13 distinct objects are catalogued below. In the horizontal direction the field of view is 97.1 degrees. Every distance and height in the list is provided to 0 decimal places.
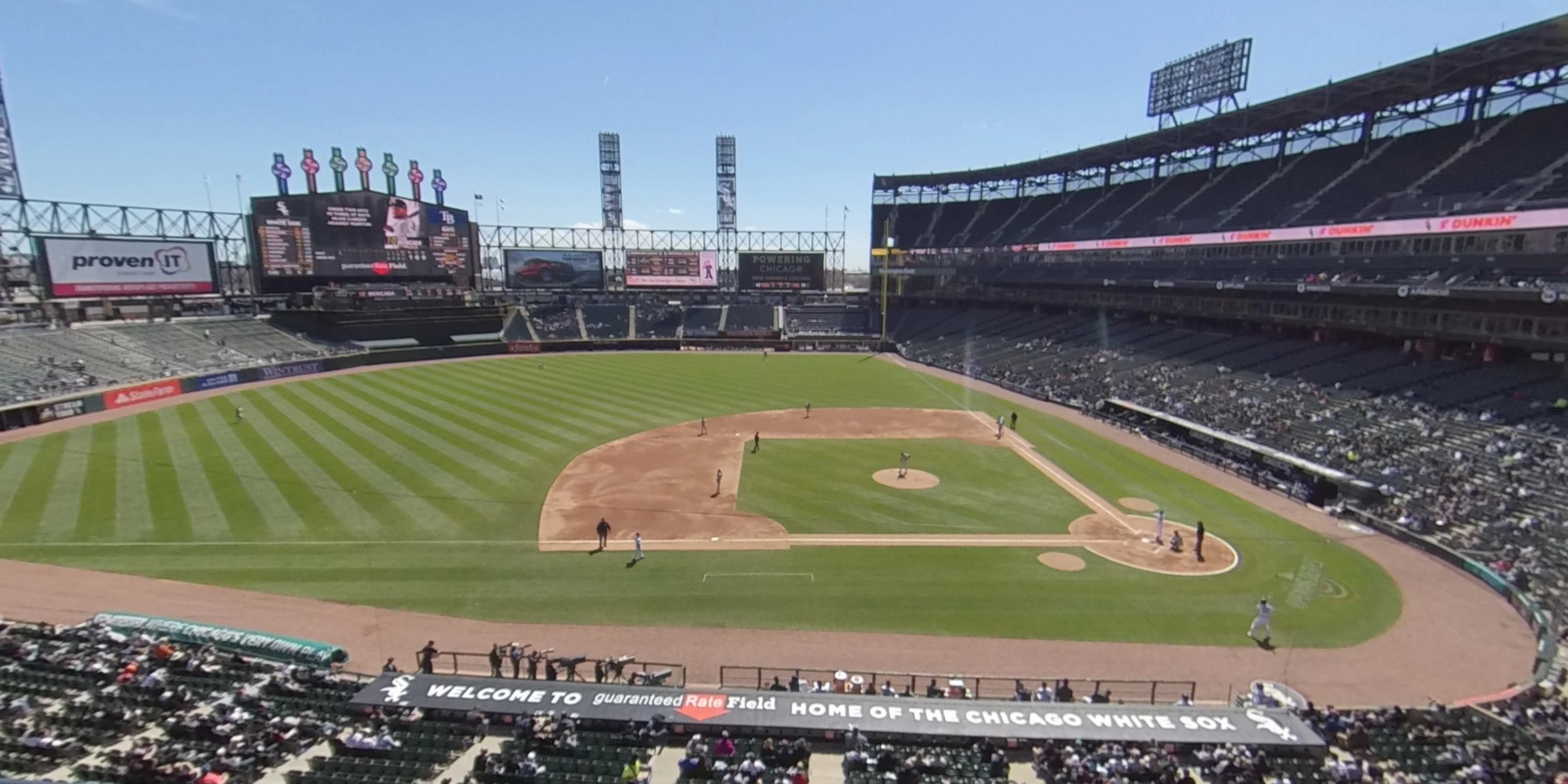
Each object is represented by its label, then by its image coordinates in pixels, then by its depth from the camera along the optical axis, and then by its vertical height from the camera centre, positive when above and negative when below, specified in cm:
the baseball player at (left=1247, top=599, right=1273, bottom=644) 1812 -863
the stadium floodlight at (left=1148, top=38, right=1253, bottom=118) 5722 +1796
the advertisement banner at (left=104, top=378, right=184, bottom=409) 4281 -698
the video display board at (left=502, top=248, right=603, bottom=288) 8450 +211
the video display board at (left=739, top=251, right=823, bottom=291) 9050 +189
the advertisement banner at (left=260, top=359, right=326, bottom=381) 5512 -690
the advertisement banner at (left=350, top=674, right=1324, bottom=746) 1311 -827
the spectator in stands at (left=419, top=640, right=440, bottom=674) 1582 -842
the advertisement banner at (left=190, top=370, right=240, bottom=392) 4928 -692
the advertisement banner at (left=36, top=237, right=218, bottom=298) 4922 +131
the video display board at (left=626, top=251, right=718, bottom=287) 8842 +224
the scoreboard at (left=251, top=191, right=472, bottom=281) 6034 +446
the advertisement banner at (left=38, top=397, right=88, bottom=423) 3908 -714
